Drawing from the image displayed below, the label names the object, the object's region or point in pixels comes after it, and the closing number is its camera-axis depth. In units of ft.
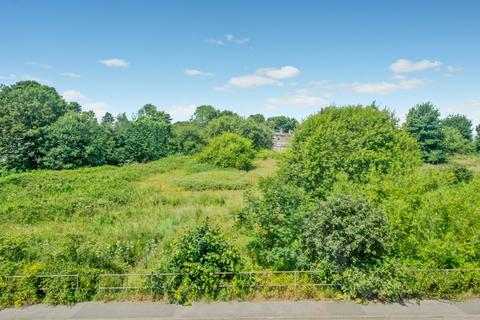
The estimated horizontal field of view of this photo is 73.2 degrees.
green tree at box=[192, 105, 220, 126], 360.13
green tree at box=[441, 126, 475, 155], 189.94
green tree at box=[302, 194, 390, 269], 35.04
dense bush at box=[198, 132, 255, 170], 154.51
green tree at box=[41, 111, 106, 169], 141.69
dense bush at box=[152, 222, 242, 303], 36.17
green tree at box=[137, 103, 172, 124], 312.58
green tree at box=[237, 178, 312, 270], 40.40
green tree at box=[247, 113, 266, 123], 450.30
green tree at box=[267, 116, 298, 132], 538.59
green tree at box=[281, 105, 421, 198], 61.87
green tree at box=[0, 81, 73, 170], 136.87
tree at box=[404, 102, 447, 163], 179.19
